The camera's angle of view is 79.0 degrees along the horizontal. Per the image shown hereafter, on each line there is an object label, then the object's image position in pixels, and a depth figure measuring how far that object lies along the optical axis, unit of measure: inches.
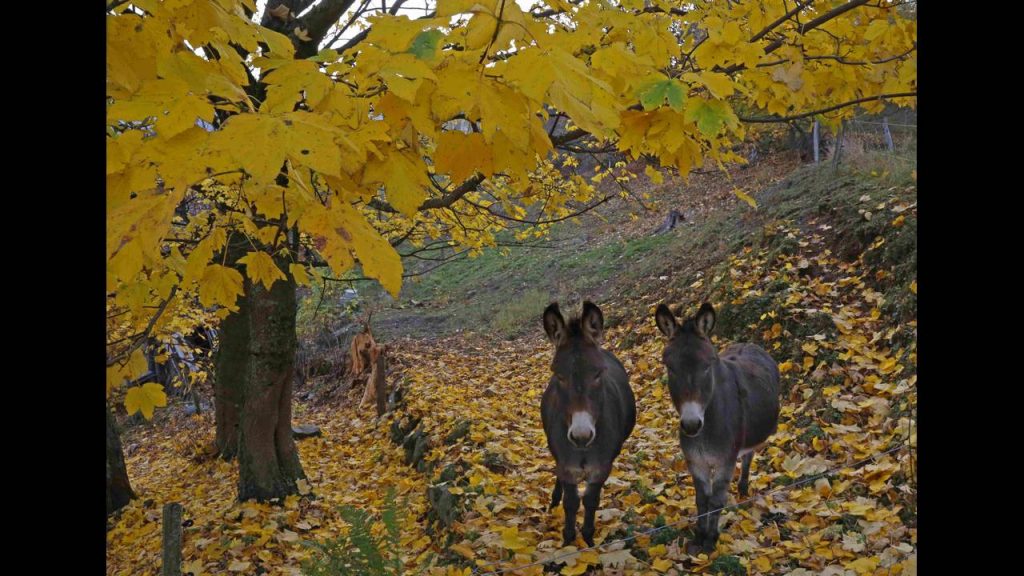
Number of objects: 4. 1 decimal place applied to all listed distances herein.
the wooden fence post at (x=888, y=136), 522.9
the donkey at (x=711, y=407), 145.6
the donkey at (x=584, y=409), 145.2
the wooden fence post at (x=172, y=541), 134.6
